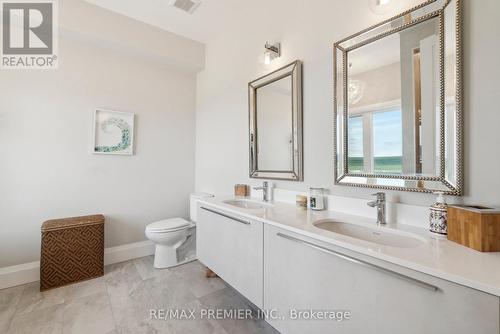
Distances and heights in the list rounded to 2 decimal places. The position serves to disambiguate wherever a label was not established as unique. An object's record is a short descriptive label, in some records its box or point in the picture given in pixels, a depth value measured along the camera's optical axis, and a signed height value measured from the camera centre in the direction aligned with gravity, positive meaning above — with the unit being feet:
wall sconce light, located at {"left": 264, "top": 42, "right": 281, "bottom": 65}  6.14 +3.29
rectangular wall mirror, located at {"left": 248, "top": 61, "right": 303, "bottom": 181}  5.63 +1.28
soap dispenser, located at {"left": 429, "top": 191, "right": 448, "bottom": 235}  3.16 -0.70
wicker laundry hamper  6.45 -2.52
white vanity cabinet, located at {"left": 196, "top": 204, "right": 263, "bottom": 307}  4.53 -1.91
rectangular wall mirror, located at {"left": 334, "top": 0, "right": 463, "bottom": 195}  3.38 +1.19
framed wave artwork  7.95 +1.38
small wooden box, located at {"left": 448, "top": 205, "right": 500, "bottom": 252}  2.56 -0.71
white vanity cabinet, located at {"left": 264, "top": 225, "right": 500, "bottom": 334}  2.12 -1.53
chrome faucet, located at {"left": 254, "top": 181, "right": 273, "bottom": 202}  6.43 -0.68
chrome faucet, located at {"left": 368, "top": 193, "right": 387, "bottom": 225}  3.93 -0.67
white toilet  7.50 -2.54
